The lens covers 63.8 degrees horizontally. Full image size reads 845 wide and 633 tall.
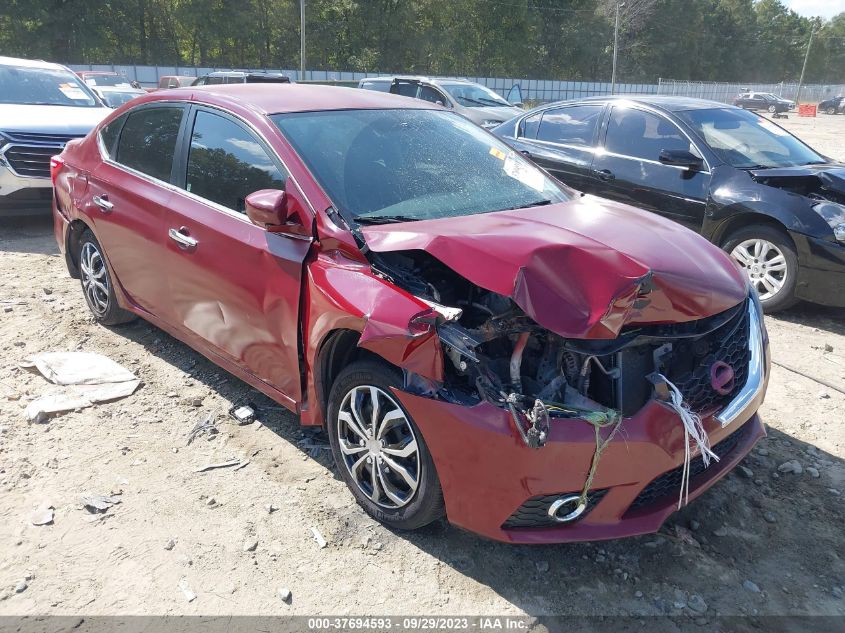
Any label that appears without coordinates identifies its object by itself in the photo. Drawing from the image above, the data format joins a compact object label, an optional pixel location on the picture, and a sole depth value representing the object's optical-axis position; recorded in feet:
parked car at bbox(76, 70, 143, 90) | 71.15
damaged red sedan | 8.07
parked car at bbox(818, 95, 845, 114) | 159.94
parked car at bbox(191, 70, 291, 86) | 59.49
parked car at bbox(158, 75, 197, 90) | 68.19
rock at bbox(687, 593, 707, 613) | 8.34
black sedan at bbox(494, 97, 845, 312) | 17.47
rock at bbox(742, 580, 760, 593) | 8.69
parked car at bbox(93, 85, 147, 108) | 49.42
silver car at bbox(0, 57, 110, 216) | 24.23
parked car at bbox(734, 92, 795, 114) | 153.00
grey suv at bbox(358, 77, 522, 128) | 45.96
